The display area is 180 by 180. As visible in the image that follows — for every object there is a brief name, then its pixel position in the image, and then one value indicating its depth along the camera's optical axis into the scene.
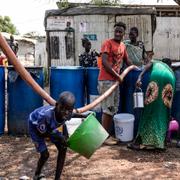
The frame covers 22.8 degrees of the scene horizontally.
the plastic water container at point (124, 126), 6.57
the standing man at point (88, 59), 8.30
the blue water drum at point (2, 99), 6.88
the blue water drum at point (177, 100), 6.53
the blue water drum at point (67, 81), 6.84
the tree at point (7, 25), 33.57
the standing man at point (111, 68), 6.27
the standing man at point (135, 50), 7.11
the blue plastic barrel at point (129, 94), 6.70
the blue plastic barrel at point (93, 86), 6.93
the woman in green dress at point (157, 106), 6.07
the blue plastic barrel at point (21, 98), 6.81
